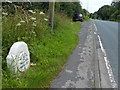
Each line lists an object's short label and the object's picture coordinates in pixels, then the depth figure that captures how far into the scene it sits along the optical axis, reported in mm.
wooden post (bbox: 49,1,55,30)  9219
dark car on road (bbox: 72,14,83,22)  28075
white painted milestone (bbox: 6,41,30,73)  3520
